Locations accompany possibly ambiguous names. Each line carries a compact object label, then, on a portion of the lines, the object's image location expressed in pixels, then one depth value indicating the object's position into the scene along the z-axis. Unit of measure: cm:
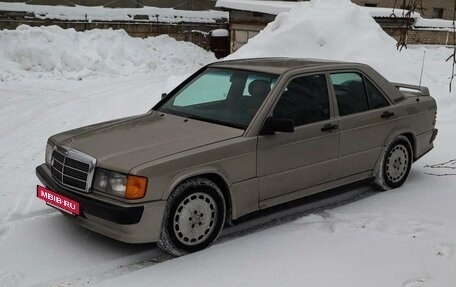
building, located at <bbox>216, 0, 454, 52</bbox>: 1558
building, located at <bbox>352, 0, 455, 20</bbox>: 2832
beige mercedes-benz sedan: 388
